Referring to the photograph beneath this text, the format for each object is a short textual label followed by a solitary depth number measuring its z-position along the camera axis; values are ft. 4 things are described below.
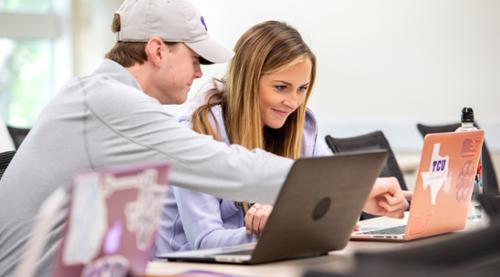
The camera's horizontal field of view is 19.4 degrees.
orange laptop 12.09
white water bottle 15.57
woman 13.96
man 10.38
